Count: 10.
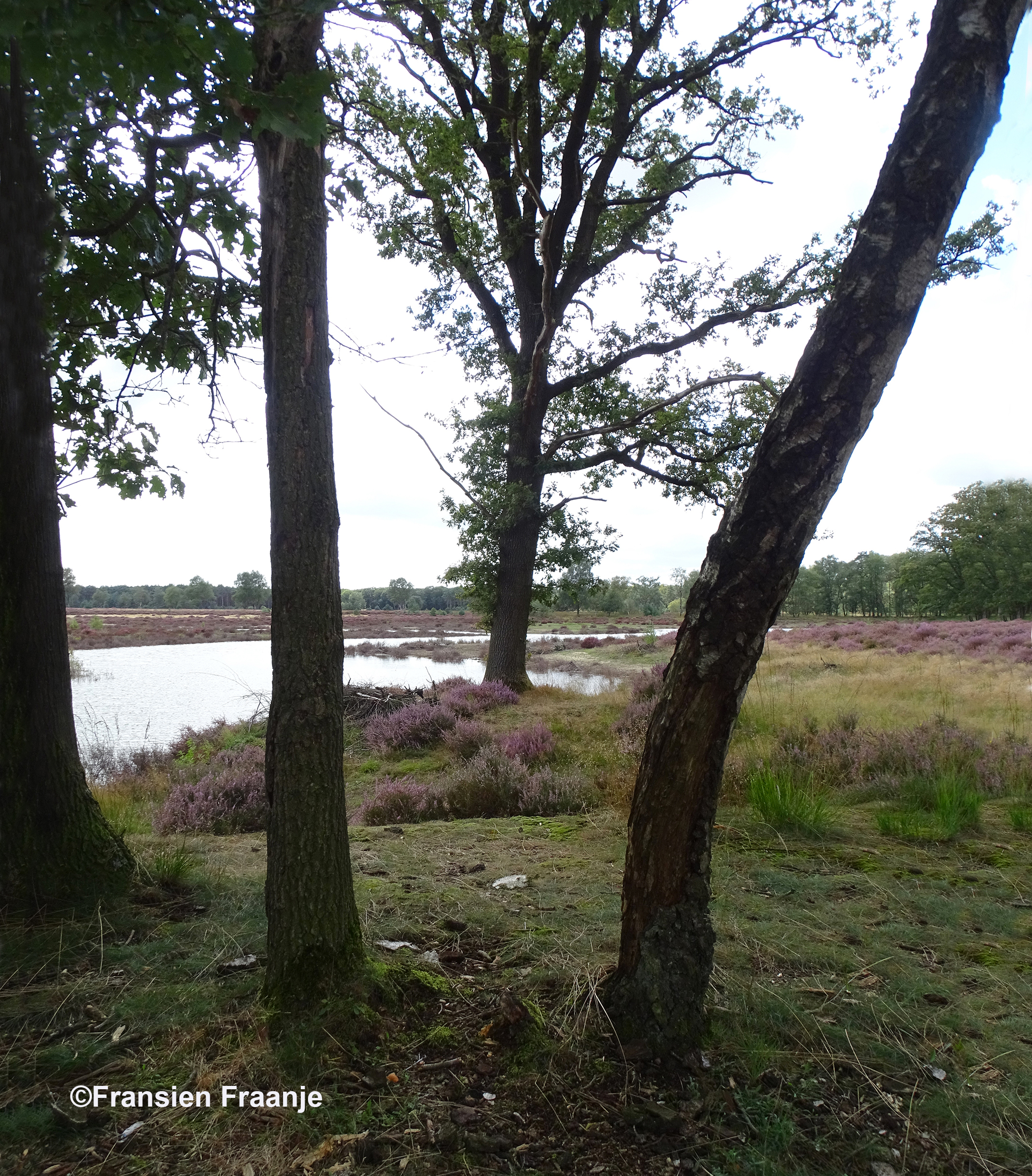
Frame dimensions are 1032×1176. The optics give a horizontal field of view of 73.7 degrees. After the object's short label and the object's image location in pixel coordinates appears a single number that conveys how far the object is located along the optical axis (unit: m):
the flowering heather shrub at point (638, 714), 7.37
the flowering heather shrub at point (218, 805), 5.95
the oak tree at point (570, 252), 9.94
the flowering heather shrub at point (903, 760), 6.03
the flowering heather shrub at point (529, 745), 7.56
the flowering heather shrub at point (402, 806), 6.07
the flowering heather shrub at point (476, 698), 10.44
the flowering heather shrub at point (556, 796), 6.07
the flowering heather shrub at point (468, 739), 8.35
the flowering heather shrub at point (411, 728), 9.24
